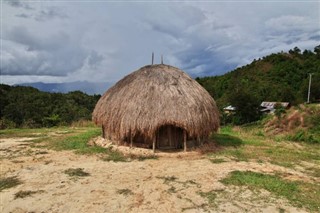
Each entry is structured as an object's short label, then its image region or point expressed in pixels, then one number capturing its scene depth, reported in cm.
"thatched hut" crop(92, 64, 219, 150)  832
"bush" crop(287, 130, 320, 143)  1116
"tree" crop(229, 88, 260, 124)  1896
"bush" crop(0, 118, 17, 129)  1356
